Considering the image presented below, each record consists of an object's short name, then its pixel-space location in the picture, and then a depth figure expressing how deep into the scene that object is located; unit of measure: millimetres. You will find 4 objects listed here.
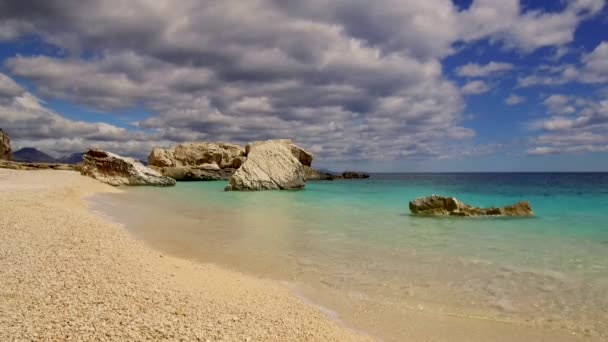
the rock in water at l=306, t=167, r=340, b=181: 61538
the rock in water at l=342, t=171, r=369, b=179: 81881
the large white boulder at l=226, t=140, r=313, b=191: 30719
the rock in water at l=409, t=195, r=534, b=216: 16109
